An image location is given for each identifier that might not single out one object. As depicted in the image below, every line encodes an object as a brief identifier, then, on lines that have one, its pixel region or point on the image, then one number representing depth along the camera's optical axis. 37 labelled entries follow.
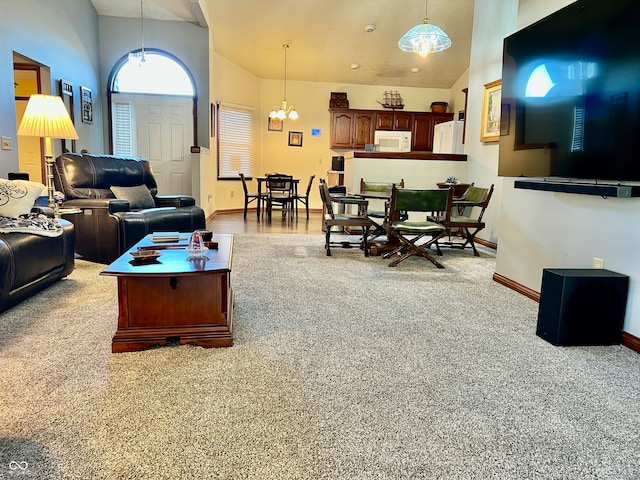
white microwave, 9.66
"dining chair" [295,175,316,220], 8.42
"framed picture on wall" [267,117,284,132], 9.90
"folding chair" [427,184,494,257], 4.83
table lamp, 3.73
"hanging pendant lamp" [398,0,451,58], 4.67
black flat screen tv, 2.34
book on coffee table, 2.88
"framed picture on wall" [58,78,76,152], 5.83
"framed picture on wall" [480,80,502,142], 5.46
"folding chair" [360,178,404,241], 5.35
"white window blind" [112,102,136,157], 7.55
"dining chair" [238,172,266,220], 8.09
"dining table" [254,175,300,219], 8.18
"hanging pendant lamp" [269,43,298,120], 8.63
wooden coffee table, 2.20
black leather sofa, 2.63
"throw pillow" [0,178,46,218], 3.13
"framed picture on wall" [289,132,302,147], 9.99
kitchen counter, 6.42
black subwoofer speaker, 2.40
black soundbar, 2.30
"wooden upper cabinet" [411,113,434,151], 9.76
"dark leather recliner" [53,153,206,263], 4.02
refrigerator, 7.99
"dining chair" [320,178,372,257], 4.69
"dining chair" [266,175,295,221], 8.02
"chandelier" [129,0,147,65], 6.94
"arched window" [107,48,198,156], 7.49
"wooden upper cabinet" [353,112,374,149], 9.67
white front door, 7.58
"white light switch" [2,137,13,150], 4.59
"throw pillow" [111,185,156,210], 4.64
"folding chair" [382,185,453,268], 4.20
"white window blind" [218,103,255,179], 8.98
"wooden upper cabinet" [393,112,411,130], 9.73
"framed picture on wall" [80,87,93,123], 6.58
